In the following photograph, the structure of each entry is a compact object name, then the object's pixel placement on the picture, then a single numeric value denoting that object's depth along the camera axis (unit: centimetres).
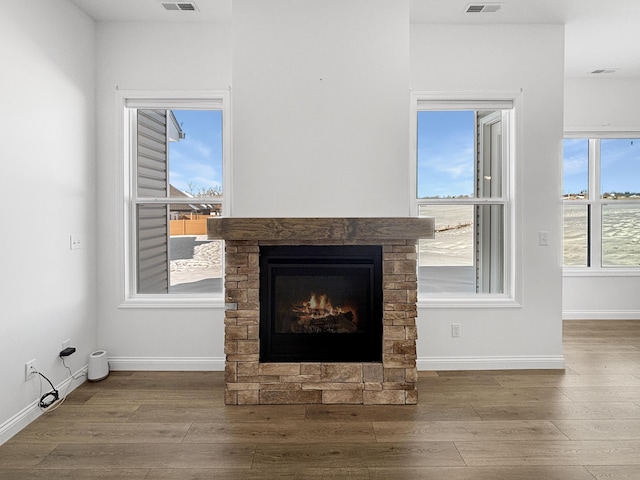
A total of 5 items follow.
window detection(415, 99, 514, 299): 392
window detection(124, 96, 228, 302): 382
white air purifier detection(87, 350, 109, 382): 350
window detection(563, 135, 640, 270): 555
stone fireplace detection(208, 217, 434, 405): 306
